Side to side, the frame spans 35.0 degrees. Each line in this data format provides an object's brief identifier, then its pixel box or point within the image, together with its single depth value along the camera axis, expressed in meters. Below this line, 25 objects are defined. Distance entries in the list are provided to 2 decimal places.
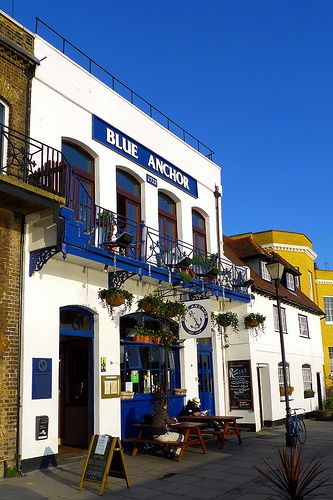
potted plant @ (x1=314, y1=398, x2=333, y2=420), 21.88
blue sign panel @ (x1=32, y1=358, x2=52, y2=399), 10.03
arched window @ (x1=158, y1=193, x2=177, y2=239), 15.67
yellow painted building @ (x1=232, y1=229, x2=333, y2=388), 30.84
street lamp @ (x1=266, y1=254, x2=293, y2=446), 14.21
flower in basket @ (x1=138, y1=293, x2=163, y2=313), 12.58
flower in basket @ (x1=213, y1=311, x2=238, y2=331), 16.94
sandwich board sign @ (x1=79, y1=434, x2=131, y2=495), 8.24
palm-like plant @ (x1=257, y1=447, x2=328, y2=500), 6.00
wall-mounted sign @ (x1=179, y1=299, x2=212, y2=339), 12.93
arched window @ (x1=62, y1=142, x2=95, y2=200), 12.44
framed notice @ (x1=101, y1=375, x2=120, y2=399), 11.86
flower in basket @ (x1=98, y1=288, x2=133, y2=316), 11.93
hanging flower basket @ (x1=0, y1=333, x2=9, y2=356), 9.50
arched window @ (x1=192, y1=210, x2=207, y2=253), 17.36
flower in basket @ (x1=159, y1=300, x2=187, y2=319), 12.79
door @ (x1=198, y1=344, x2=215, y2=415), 16.17
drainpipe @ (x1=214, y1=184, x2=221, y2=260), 18.19
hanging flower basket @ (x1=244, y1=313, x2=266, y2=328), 17.33
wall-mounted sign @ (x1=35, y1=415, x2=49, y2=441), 9.88
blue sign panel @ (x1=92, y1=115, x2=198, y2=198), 13.24
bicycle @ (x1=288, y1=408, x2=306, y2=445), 13.51
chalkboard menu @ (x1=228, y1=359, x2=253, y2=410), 17.00
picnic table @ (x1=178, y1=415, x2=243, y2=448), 12.85
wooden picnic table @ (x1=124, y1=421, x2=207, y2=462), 11.15
